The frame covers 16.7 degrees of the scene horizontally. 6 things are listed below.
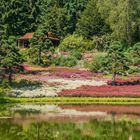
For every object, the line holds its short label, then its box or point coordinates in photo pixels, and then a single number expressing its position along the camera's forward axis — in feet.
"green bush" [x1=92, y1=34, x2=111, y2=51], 292.20
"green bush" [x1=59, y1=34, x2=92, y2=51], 287.28
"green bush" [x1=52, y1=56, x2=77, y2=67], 243.05
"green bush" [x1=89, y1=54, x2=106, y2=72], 224.70
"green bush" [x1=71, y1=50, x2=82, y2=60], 253.44
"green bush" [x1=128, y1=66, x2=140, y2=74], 225.97
